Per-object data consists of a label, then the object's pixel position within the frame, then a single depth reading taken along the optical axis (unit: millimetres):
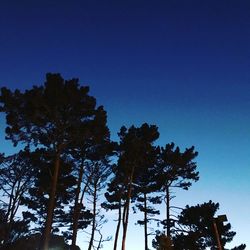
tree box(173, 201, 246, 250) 32781
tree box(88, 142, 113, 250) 29109
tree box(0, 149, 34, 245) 28828
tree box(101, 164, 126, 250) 32594
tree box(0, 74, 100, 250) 22641
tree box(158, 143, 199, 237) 34688
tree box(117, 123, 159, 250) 31828
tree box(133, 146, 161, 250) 33562
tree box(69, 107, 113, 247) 23703
